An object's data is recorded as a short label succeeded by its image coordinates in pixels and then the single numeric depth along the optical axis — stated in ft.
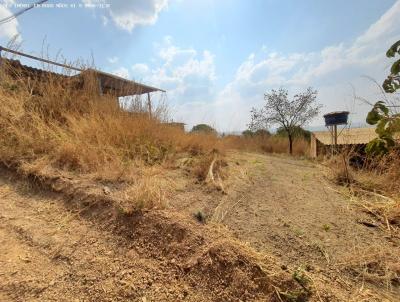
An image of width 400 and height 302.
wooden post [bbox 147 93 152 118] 13.36
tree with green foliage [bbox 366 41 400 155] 4.04
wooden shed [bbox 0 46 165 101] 12.47
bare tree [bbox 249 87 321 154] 50.65
